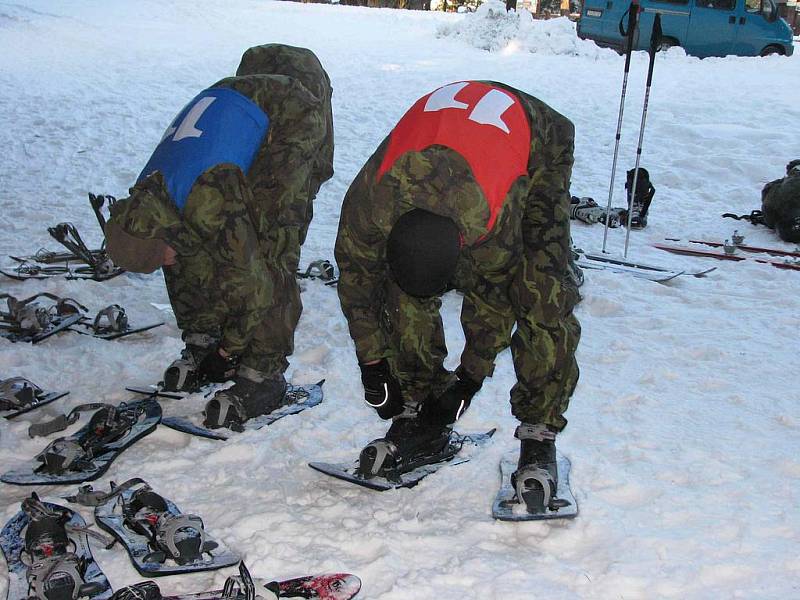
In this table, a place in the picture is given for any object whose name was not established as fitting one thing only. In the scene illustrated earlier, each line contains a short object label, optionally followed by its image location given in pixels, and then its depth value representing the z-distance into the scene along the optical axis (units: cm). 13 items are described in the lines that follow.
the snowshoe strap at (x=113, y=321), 424
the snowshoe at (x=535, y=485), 277
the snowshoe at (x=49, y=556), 233
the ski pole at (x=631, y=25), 548
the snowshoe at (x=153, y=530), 250
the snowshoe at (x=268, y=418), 332
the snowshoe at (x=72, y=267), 502
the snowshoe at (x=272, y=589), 228
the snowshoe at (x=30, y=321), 416
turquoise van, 1505
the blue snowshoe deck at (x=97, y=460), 295
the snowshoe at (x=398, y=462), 299
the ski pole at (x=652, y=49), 538
